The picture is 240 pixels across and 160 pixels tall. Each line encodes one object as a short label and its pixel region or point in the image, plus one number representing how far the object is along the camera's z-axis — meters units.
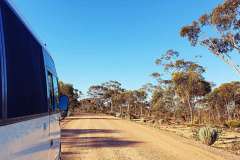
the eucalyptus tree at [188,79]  25.92
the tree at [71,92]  36.44
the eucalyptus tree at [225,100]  31.18
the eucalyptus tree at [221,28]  13.62
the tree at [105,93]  52.20
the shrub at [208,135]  8.85
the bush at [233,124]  20.40
